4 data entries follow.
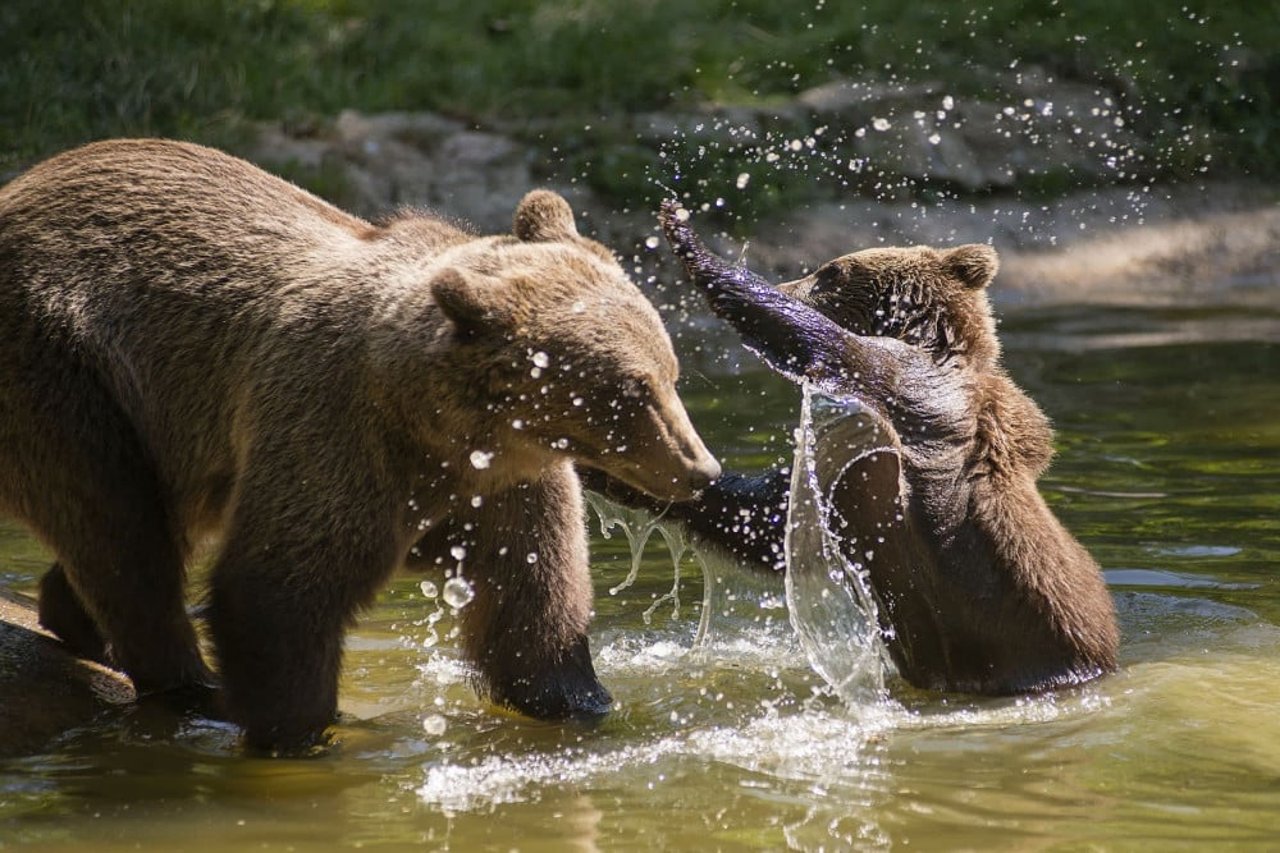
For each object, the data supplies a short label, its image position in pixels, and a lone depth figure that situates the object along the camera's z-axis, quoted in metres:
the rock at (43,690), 12.69
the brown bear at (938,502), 13.95
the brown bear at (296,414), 11.57
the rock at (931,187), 29.12
